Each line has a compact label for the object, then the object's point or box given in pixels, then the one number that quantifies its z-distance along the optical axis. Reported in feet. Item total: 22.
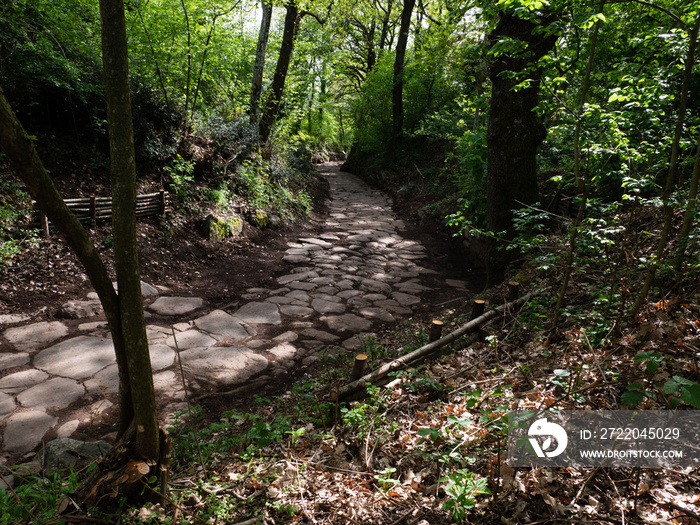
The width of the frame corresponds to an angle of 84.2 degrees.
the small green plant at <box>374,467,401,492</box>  6.77
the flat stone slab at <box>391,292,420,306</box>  16.96
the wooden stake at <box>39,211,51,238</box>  15.98
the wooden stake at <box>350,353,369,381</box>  9.34
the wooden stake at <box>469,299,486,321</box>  12.00
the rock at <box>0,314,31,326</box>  12.49
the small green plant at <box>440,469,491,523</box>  5.62
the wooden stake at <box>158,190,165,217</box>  20.39
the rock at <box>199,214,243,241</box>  21.38
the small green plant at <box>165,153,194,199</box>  21.71
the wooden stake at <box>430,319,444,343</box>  10.96
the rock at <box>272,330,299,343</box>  13.47
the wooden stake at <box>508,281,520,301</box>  12.30
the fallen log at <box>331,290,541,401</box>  9.32
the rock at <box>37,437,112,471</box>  7.64
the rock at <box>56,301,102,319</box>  13.33
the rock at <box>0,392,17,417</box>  8.87
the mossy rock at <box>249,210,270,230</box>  25.32
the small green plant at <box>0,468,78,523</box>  5.61
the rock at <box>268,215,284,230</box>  26.63
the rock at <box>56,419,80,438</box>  8.54
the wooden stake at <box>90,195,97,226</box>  17.12
